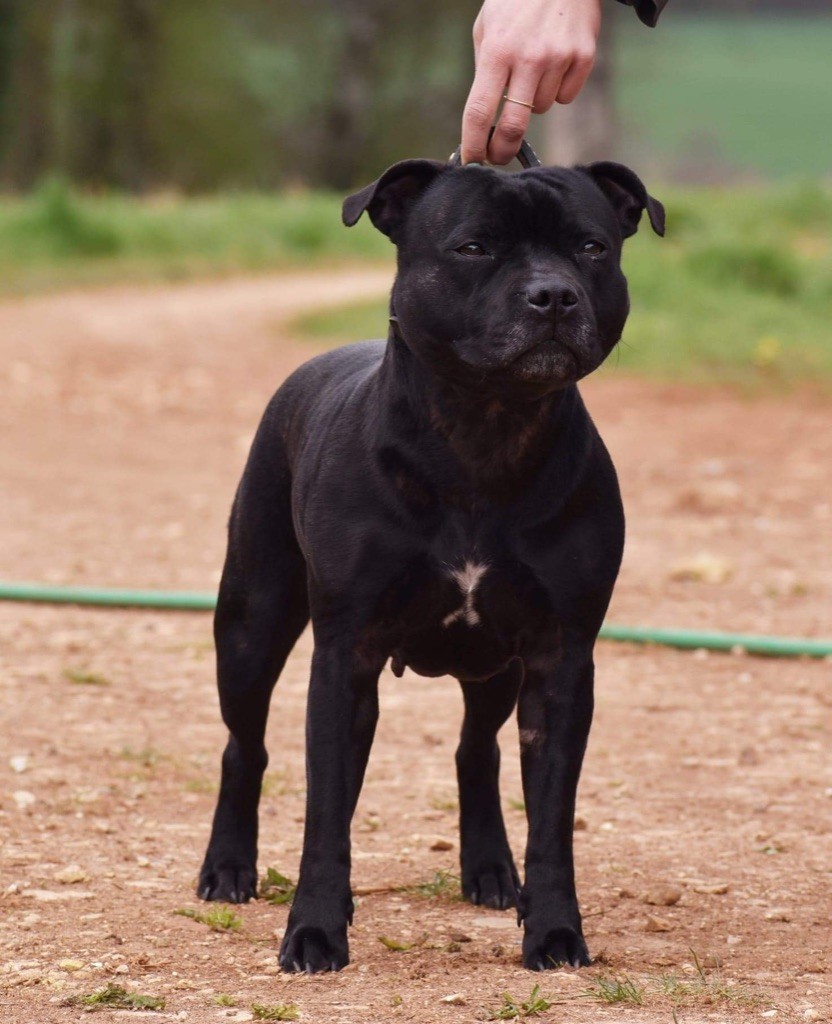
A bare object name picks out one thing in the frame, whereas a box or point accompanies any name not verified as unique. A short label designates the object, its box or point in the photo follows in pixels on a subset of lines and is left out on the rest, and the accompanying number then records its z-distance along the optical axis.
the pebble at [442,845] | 8.62
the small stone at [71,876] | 7.64
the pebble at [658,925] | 7.29
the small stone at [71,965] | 6.50
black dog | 6.59
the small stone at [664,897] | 7.66
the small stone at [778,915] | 7.42
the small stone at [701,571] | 14.52
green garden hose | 12.20
